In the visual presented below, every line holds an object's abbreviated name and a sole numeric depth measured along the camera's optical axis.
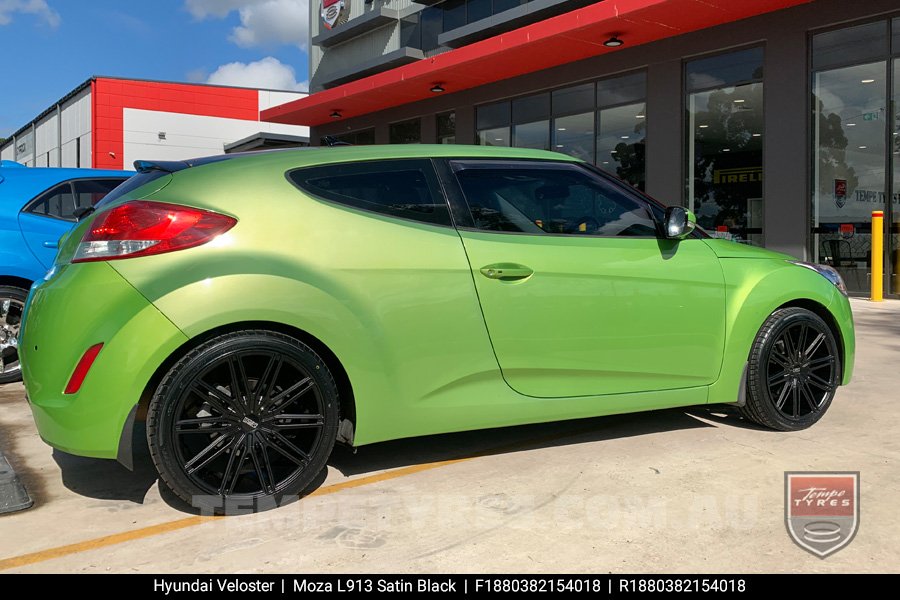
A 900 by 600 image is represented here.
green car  2.89
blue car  5.82
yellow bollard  11.67
